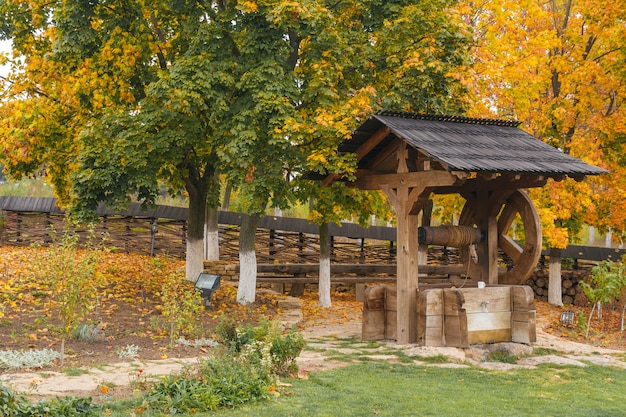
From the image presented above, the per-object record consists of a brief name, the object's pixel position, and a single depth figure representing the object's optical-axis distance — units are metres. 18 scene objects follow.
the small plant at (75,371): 7.63
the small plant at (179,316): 9.82
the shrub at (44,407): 5.50
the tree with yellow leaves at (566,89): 14.89
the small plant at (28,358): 7.79
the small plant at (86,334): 9.43
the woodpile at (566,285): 18.70
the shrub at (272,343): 7.91
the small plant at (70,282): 8.56
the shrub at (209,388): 6.28
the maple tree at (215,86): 11.56
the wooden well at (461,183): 9.95
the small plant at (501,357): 9.86
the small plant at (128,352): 8.83
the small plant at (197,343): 9.76
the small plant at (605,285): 12.95
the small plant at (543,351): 10.43
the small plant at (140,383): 6.99
